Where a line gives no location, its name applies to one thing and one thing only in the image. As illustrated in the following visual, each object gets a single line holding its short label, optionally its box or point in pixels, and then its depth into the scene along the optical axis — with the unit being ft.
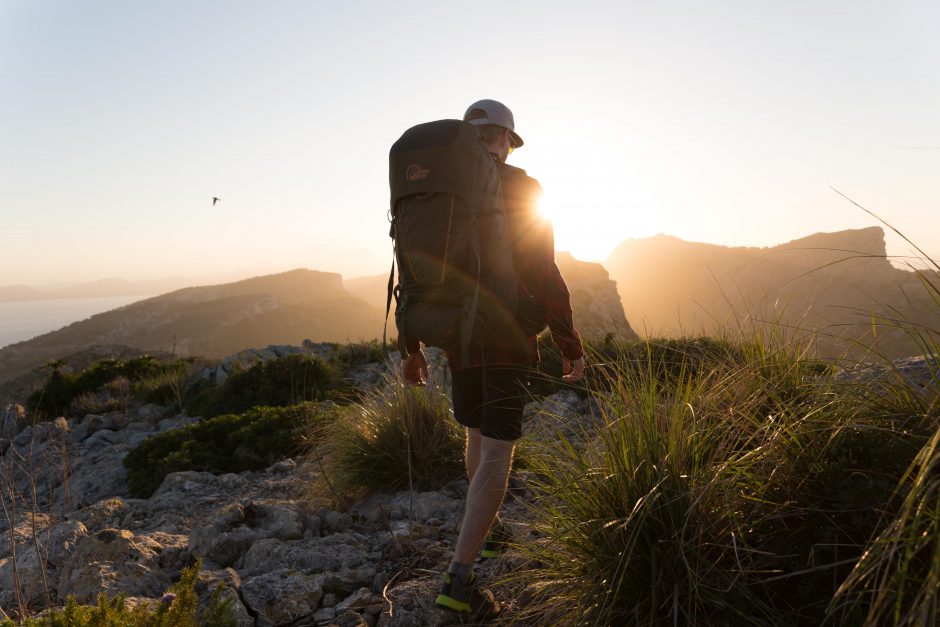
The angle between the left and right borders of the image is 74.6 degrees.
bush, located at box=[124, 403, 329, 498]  22.48
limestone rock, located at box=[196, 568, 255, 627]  9.28
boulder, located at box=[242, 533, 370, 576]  11.62
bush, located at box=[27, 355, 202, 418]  39.47
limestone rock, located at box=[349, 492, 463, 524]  14.19
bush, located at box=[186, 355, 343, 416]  33.55
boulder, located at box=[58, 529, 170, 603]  10.48
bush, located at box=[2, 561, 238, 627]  6.76
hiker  8.66
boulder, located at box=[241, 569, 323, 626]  9.72
